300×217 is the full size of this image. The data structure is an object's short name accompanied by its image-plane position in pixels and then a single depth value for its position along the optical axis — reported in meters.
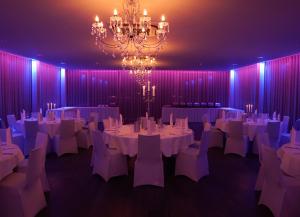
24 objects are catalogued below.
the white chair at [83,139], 6.15
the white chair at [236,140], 5.36
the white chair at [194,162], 3.84
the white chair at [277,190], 2.59
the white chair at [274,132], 5.25
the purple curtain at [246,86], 9.45
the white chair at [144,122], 4.39
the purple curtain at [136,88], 12.61
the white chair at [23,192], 2.51
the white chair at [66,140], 5.30
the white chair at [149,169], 3.49
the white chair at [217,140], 6.30
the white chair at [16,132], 5.17
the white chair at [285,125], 5.82
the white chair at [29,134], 5.08
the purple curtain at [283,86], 7.09
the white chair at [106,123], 4.91
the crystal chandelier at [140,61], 6.80
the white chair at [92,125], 5.08
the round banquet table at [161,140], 3.76
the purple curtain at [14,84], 7.01
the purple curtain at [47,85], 9.20
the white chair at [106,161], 3.77
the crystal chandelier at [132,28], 2.94
